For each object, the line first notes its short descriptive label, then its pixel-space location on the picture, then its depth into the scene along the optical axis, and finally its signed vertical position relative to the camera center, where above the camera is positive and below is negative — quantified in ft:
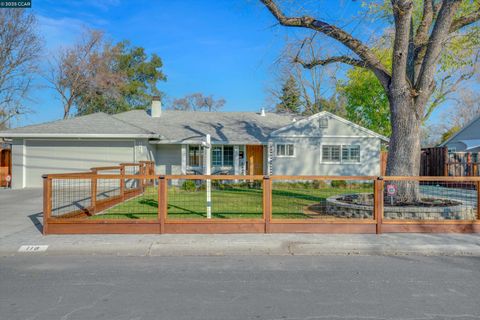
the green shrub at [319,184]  62.50 -3.73
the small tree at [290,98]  127.54 +24.64
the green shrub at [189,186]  51.60 -3.25
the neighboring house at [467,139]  76.43 +5.93
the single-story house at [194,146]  58.44 +3.32
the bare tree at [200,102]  198.49 +35.39
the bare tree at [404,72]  32.12 +8.52
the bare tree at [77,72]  114.93 +30.16
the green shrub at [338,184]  61.41 -3.52
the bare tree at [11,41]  84.12 +29.97
